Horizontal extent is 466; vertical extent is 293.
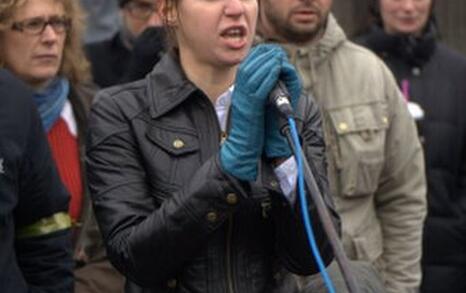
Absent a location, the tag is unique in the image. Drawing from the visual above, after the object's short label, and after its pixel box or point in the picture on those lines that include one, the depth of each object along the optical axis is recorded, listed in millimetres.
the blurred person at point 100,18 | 14565
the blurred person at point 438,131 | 11393
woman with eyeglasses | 8875
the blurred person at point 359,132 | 9175
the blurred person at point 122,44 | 12279
